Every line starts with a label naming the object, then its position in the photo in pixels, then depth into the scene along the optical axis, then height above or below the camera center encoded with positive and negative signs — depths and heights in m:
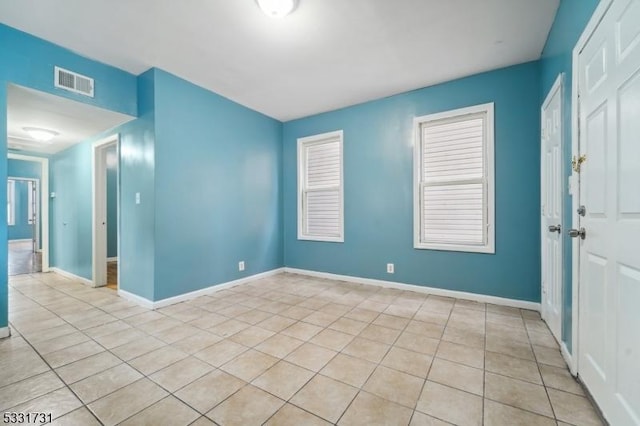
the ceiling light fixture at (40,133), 3.64 +1.10
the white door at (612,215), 1.13 -0.02
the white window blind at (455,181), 3.22 +0.40
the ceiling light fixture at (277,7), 2.05 +1.63
